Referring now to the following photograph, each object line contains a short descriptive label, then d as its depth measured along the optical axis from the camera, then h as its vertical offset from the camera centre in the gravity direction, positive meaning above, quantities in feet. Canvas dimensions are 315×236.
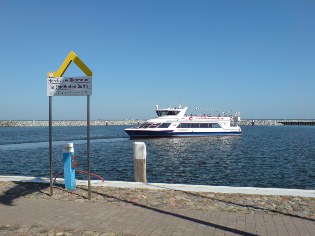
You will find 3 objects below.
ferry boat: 156.76 -2.68
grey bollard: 31.01 -3.57
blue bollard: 26.35 -3.46
